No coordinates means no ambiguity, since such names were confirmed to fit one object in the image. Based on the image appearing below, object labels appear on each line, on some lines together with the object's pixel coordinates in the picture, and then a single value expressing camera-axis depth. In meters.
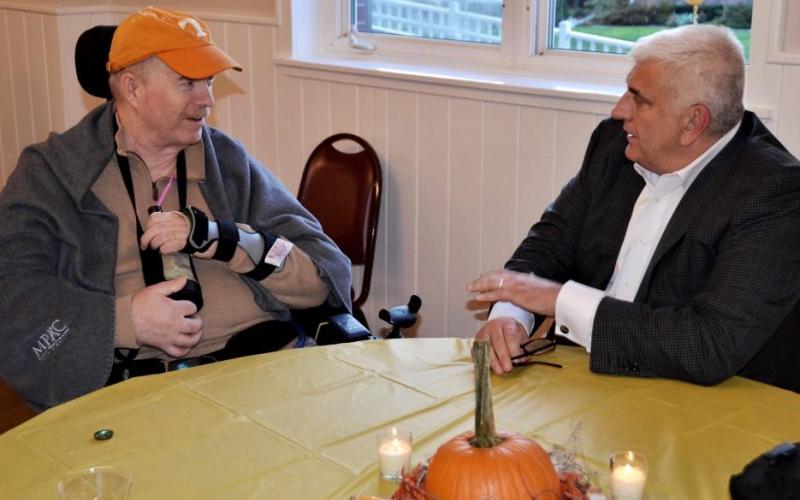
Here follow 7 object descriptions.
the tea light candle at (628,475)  1.44
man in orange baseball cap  2.31
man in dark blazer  1.98
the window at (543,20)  3.14
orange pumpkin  1.31
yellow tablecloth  1.57
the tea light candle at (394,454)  1.54
